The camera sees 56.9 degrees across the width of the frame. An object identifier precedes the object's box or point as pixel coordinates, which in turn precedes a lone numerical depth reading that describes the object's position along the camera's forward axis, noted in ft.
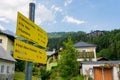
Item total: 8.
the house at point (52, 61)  90.32
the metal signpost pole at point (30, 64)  6.55
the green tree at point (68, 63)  47.48
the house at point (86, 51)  74.98
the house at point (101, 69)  44.94
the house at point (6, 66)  58.34
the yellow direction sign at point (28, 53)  6.05
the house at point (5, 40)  83.79
